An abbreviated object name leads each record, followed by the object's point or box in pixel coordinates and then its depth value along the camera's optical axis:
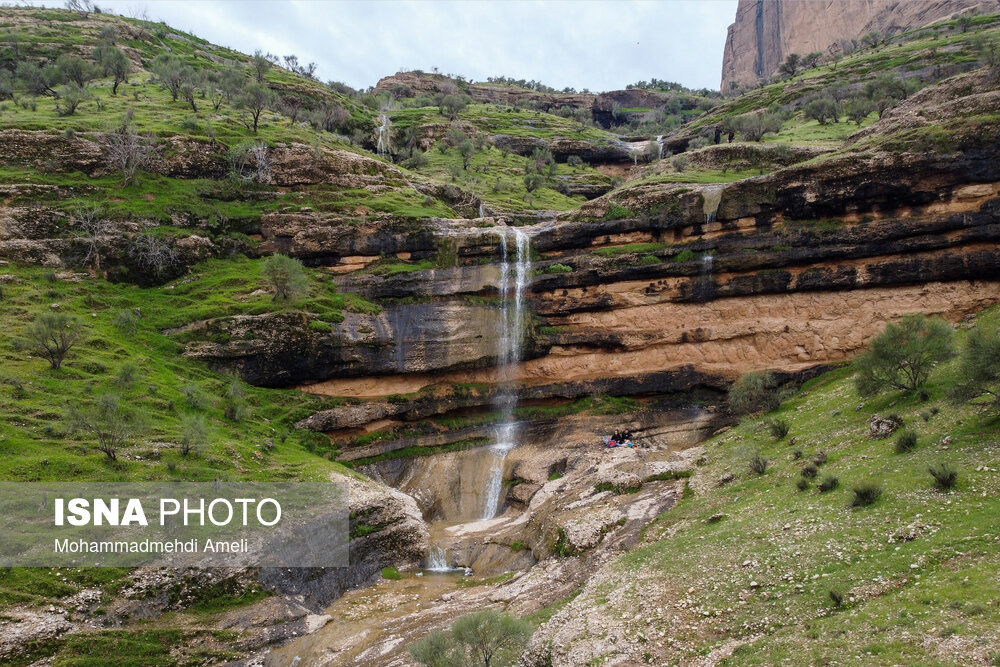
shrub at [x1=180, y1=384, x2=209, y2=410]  34.47
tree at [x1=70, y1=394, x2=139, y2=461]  26.36
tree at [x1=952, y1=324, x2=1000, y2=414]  19.78
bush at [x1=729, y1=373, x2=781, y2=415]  38.16
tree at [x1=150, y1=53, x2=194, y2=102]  72.12
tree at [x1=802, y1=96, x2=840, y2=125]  75.81
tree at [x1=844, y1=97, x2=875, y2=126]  71.38
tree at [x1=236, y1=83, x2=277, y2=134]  65.50
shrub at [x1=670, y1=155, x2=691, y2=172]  64.63
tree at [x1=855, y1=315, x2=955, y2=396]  26.39
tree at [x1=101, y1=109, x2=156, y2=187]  51.06
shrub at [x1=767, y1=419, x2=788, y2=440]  30.41
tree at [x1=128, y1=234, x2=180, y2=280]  45.88
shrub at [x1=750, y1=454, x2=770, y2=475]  26.11
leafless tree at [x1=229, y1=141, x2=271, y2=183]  56.28
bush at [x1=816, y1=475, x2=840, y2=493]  20.50
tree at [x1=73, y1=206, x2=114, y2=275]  44.44
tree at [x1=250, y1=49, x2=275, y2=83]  84.56
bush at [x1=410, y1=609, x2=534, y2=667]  15.88
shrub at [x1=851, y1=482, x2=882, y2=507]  17.83
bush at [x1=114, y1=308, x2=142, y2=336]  39.81
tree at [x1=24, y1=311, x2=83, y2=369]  32.09
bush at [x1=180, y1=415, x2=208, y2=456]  28.59
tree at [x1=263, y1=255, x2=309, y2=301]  43.72
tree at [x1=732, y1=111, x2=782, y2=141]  75.62
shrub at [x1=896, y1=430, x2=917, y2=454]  20.80
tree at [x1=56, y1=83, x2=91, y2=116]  58.91
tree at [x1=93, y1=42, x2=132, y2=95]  77.88
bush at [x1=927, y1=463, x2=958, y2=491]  16.72
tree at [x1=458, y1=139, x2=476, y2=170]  94.62
